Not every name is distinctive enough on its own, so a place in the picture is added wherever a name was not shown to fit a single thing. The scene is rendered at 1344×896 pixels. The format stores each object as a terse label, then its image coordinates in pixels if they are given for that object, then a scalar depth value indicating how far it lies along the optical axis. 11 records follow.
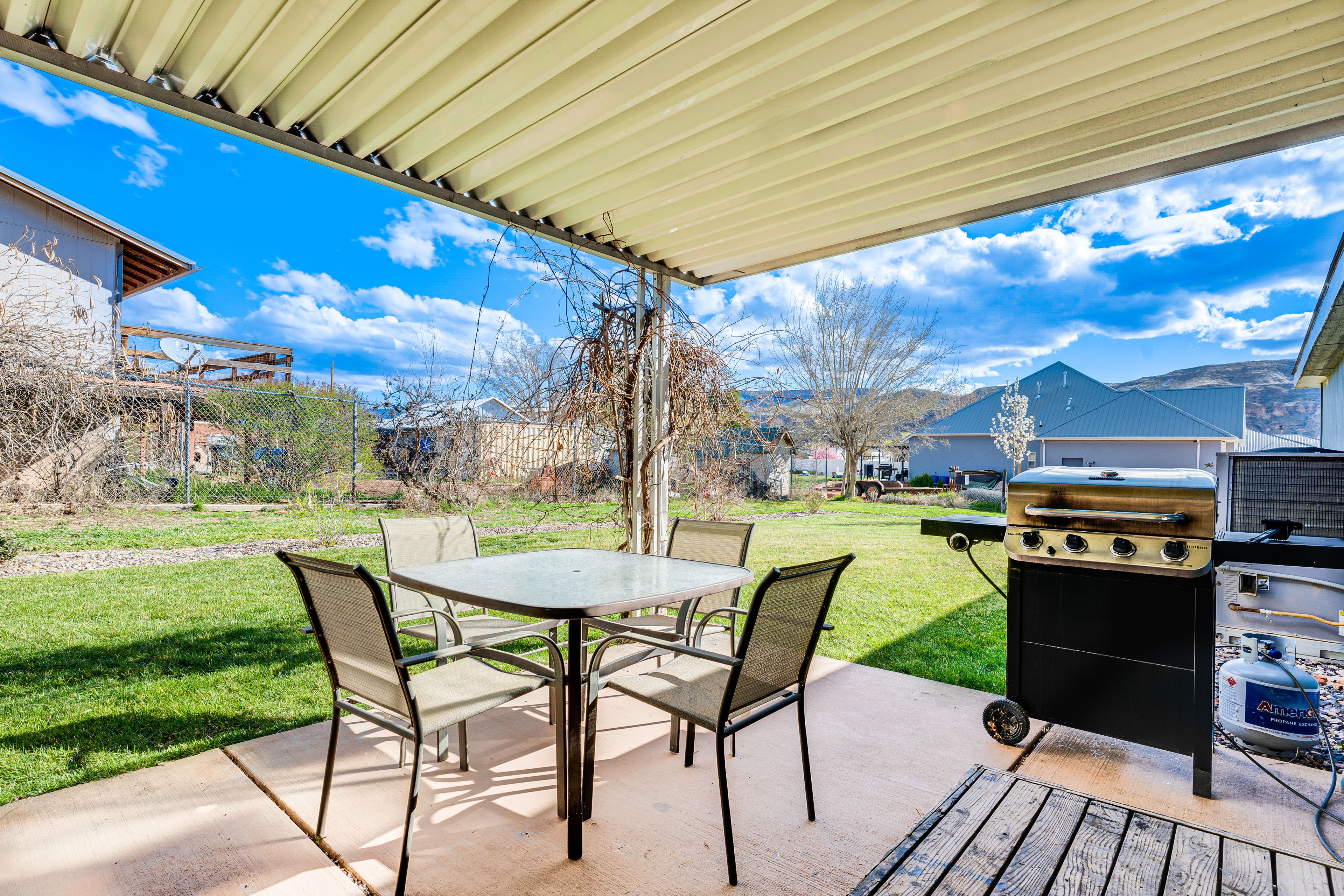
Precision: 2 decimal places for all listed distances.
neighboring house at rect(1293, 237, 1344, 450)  3.89
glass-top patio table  1.84
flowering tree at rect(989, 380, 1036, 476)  17.80
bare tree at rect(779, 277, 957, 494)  15.99
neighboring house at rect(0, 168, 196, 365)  8.20
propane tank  2.36
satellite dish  7.02
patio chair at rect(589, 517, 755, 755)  2.55
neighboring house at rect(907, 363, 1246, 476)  19.56
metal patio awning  1.86
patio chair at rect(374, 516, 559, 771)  2.59
